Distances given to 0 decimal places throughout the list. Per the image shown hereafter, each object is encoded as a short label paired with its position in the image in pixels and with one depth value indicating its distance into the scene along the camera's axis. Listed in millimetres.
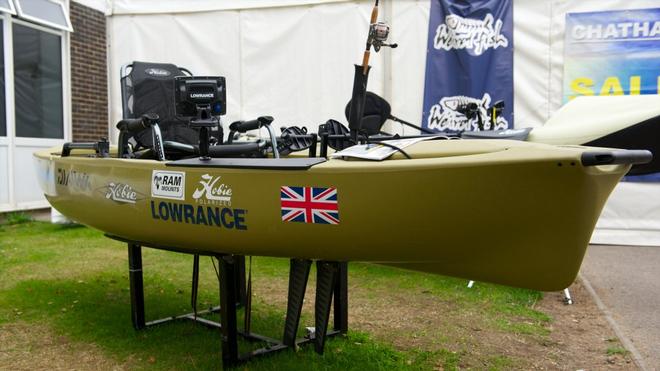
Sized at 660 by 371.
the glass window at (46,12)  7625
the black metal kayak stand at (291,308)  2863
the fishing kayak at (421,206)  1992
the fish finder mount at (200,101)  2729
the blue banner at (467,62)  6914
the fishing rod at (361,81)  3189
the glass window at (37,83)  7754
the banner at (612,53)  6555
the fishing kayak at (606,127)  3805
